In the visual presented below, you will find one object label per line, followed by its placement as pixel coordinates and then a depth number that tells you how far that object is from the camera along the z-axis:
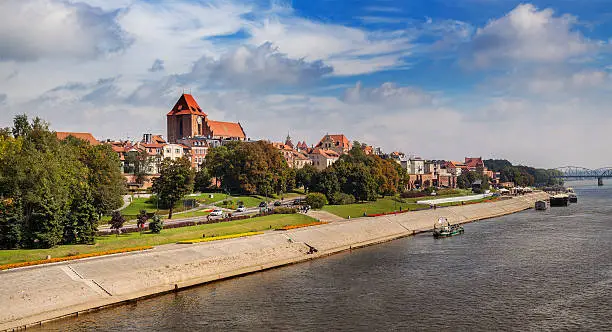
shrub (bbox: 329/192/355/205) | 122.88
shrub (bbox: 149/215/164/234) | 68.31
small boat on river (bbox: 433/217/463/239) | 93.25
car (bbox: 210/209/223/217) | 90.06
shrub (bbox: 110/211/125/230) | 66.50
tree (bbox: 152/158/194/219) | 85.44
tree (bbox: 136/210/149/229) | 70.31
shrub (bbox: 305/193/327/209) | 106.00
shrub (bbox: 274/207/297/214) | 96.23
